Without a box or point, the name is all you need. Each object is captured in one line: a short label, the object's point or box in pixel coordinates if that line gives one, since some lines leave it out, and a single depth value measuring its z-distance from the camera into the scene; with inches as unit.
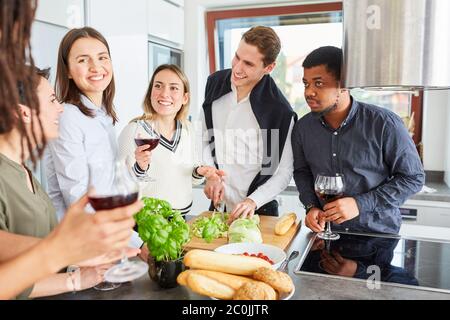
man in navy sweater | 84.0
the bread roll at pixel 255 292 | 36.4
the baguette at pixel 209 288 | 38.1
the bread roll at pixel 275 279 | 38.4
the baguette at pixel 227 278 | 38.7
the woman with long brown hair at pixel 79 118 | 56.2
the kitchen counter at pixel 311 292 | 41.3
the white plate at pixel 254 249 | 49.3
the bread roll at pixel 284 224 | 62.6
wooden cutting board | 58.1
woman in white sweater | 75.9
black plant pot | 42.3
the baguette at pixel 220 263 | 40.7
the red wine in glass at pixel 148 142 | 63.7
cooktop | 45.9
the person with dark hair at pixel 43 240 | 25.2
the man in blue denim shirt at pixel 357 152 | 66.6
